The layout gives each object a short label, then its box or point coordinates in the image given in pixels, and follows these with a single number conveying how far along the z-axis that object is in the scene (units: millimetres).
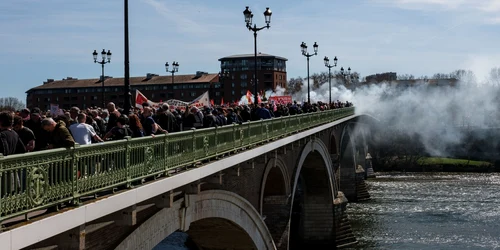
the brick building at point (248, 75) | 127062
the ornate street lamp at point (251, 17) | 24844
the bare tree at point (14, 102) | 85500
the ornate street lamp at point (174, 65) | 42338
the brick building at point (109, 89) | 115644
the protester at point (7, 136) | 7969
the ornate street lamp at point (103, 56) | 31281
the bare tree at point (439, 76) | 187362
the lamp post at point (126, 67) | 14359
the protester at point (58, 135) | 8330
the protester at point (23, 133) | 9070
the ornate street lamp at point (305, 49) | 40538
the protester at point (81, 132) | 10047
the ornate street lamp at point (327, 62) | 55703
